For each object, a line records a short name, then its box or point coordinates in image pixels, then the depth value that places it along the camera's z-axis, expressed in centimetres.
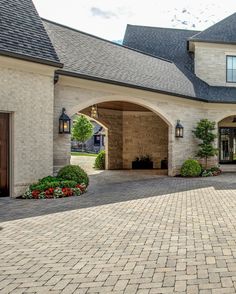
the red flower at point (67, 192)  1025
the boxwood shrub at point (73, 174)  1109
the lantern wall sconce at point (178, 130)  1688
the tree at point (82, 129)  4016
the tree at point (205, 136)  1755
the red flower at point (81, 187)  1086
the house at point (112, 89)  1020
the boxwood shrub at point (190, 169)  1662
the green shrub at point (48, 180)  1056
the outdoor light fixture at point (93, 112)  1687
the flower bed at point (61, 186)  1004
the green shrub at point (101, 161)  2141
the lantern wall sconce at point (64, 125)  1162
